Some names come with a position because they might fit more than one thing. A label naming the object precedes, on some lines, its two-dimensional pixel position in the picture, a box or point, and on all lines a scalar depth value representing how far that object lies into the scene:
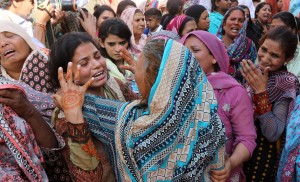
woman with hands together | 2.13
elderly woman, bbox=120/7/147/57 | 4.85
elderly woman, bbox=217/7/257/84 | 3.34
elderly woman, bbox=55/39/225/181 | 1.50
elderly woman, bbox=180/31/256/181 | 1.96
